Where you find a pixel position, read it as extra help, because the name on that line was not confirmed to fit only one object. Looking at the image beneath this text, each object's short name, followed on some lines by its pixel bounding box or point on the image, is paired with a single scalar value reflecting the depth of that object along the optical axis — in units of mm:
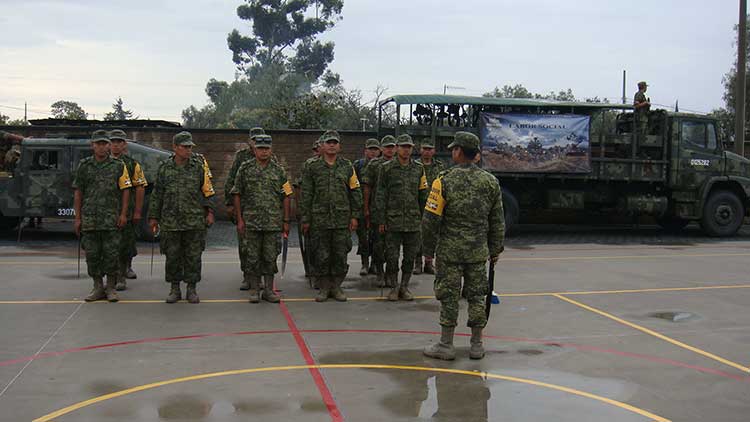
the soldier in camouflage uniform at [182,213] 8430
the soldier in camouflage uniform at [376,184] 9438
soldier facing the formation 6238
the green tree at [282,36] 79562
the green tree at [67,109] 50506
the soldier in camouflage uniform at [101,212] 8445
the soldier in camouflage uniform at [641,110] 16469
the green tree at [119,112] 51647
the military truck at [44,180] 14500
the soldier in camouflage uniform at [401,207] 8812
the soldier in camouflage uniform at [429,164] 9977
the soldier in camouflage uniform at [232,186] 8828
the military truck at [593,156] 16188
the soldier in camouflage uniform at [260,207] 8383
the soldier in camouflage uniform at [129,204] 8883
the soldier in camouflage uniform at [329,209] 8688
